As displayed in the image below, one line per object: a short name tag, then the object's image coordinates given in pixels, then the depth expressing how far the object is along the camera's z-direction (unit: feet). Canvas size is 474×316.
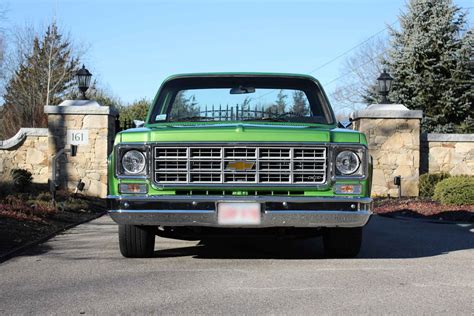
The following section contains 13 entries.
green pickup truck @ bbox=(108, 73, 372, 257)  18.89
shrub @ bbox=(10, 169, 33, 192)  43.24
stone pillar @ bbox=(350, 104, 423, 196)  54.29
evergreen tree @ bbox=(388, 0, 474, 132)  77.05
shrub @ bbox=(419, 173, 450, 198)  52.65
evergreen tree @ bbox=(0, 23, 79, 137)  107.34
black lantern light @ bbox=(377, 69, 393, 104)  54.80
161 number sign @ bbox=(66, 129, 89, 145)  52.47
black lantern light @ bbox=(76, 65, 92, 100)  52.03
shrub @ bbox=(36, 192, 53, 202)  40.32
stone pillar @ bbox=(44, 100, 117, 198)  52.19
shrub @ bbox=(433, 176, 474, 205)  41.57
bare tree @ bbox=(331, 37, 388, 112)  124.01
